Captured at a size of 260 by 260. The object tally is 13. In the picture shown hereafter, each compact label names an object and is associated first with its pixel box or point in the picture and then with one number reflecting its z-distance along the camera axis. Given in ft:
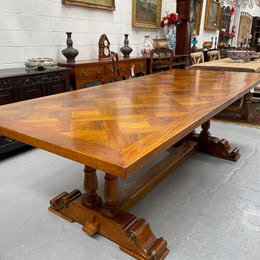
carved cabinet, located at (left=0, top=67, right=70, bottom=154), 8.52
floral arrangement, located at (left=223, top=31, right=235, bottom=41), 26.88
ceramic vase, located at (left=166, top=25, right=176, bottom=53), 18.67
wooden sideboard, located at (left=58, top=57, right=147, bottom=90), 11.27
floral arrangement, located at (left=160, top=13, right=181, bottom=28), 17.57
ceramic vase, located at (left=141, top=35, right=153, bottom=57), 16.63
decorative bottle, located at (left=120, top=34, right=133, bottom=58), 14.92
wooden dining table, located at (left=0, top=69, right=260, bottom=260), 3.23
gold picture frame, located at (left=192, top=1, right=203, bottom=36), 23.11
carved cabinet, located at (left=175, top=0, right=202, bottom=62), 18.72
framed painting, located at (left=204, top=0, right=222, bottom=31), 25.01
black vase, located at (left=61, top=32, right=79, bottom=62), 11.66
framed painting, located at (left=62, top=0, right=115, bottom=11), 12.31
